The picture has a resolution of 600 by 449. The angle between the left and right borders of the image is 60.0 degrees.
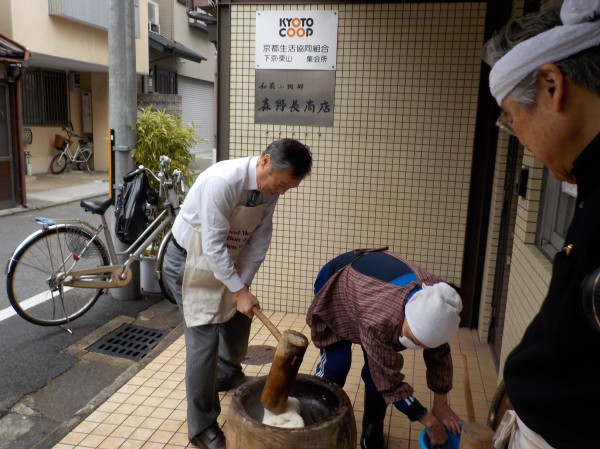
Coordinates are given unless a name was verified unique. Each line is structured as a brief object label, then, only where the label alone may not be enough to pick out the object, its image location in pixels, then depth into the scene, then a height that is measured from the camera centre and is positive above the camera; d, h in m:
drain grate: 4.62 -2.07
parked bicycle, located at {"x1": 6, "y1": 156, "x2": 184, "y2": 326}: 4.88 -1.41
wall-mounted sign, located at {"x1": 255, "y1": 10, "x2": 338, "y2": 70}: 4.78 +0.76
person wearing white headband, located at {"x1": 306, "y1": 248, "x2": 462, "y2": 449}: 2.40 -1.01
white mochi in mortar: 2.47 -1.40
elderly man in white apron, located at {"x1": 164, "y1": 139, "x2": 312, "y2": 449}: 2.96 -0.81
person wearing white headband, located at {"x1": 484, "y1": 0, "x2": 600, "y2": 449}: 1.13 -0.06
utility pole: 5.18 +0.30
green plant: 5.58 -0.25
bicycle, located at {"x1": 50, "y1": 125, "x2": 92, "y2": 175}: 15.80 -1.22
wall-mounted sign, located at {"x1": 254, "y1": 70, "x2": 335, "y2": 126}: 4.88 +0.24
